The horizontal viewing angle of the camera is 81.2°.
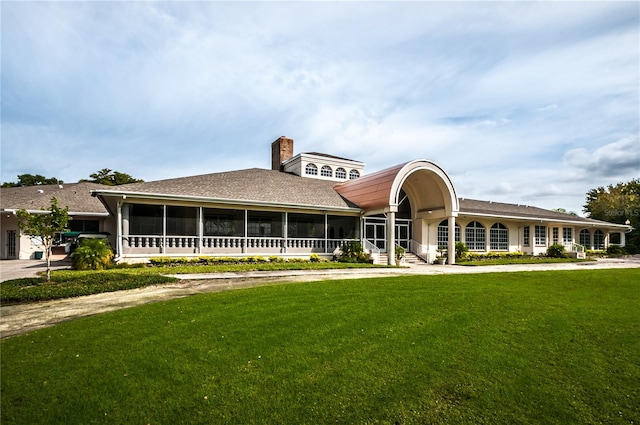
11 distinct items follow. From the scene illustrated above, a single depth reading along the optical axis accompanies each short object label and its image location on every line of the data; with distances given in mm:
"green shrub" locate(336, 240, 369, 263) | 21938
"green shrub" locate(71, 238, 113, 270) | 15492
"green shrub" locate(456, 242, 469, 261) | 25312
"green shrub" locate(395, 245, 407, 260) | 22547
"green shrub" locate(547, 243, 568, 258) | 31109
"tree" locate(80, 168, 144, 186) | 44375
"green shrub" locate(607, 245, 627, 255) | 36844
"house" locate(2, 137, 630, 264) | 18938
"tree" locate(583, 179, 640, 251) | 46125
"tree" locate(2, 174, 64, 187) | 48419
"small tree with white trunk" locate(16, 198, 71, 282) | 12141
